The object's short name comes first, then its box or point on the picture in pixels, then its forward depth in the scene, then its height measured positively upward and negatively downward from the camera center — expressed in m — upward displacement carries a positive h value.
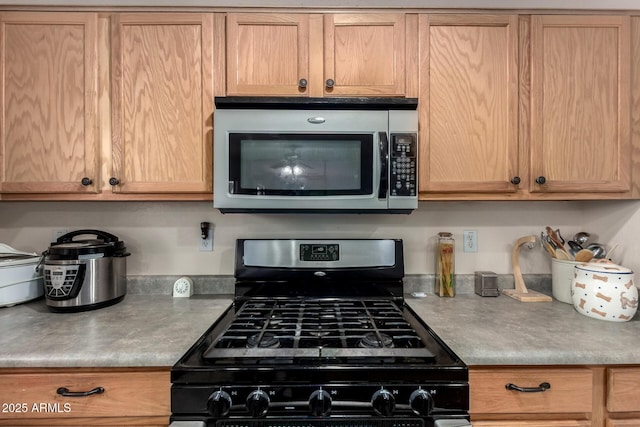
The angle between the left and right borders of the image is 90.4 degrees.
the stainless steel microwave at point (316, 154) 1.32 +0.23
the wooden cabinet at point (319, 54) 1.39 +0.68
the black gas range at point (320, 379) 0.92 -0.50
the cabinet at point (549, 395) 1.00 -0.59
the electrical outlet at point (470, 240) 1.75 -0.17
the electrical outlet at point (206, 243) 1.72 -0.18
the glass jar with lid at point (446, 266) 1.62 -0.29
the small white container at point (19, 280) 1.38 -0.32
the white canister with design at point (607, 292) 1.23 -0.33
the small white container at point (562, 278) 1.49 -0.33
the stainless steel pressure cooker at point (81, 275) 1.34 -0.28
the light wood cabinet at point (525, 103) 1.40 +0.47
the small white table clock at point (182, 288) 1.62 -0.40
